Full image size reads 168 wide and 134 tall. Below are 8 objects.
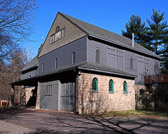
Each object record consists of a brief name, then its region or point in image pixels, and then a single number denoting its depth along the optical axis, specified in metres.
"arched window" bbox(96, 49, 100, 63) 17.55
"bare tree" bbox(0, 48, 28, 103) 32.19
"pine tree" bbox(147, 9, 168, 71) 37.01
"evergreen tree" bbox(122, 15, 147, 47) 38.97
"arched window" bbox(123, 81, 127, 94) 17.83
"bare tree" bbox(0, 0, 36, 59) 9.29
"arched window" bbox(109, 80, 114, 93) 16.36
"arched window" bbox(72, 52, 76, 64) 18.28
